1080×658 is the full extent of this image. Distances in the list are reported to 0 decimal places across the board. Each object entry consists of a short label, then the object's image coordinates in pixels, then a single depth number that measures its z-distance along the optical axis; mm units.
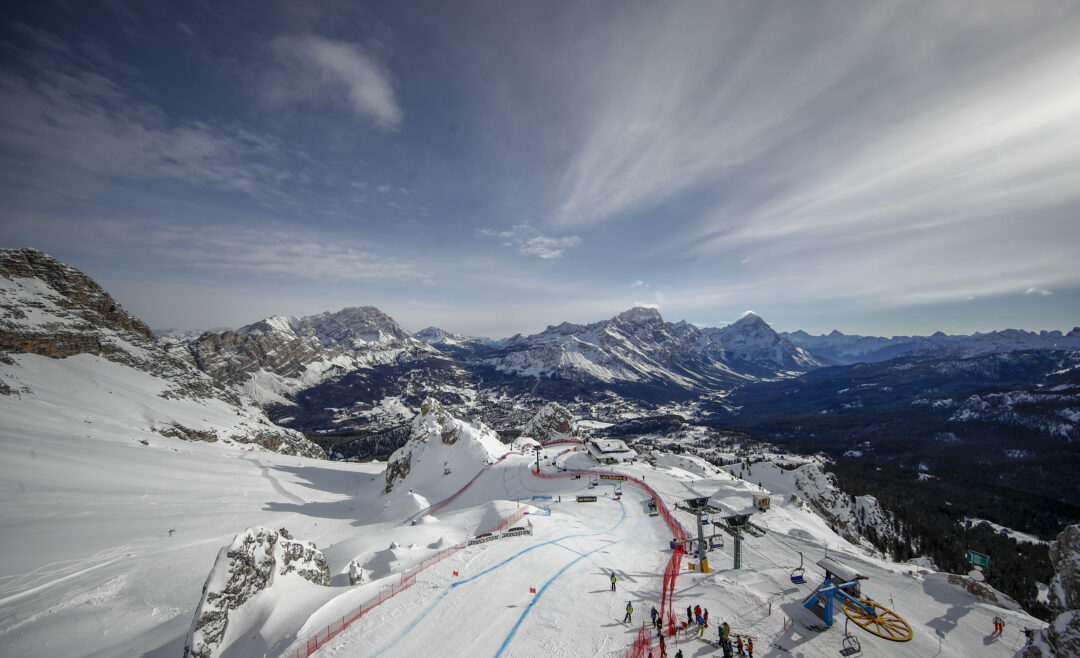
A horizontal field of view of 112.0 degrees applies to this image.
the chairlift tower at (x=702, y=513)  27219
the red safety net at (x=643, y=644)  18031
